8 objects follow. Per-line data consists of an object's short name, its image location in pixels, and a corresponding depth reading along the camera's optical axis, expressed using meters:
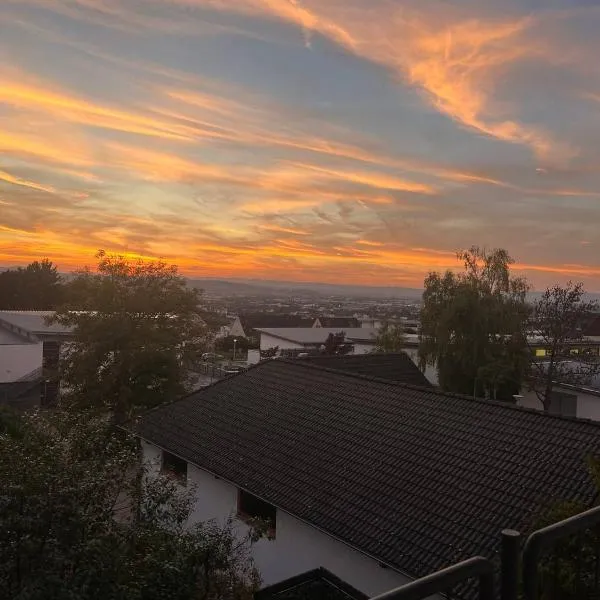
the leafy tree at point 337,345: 42.31
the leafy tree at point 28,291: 72.25
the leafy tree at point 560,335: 28.92
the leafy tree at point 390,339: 38.25
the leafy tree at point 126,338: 24.75
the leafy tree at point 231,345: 74.06
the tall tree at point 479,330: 29.05
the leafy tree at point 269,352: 53.59
